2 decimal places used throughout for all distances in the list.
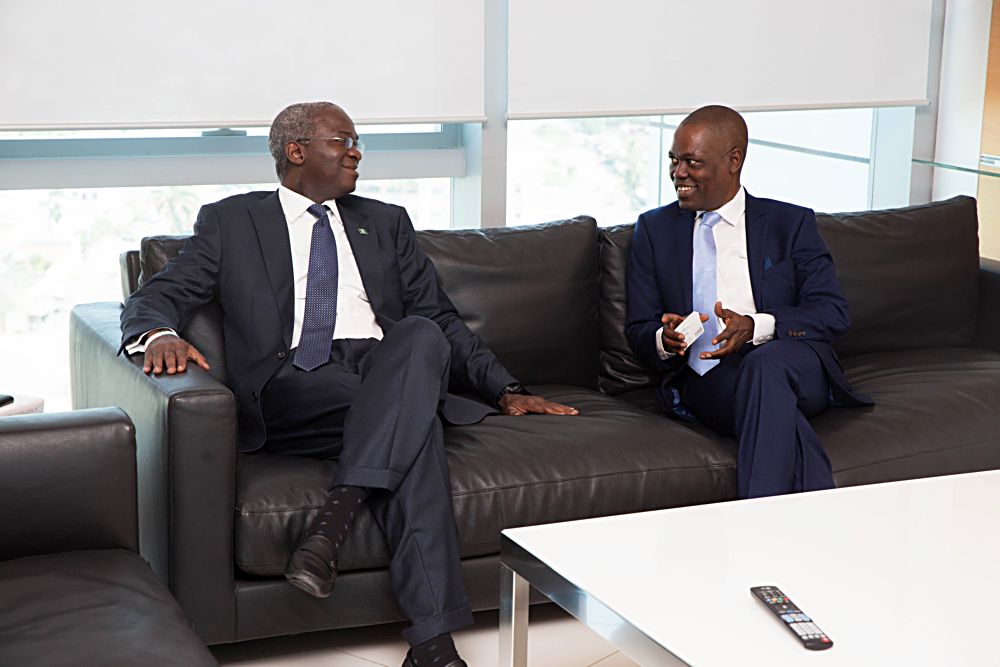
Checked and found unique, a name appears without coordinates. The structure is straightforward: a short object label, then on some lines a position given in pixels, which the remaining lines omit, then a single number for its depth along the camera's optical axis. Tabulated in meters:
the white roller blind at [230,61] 3.52
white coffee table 1.88
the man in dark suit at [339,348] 2.66
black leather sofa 2.62
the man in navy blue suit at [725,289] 3.24
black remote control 1.86
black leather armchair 1.97
